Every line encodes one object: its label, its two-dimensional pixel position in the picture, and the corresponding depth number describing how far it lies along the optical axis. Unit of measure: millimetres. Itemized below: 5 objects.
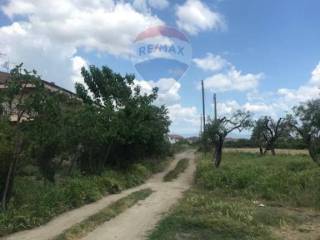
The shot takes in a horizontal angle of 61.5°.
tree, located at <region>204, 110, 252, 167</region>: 19500
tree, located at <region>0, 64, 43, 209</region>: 6963
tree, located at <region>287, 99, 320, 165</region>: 24091
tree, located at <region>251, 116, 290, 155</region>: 31680
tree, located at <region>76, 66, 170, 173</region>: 12591
